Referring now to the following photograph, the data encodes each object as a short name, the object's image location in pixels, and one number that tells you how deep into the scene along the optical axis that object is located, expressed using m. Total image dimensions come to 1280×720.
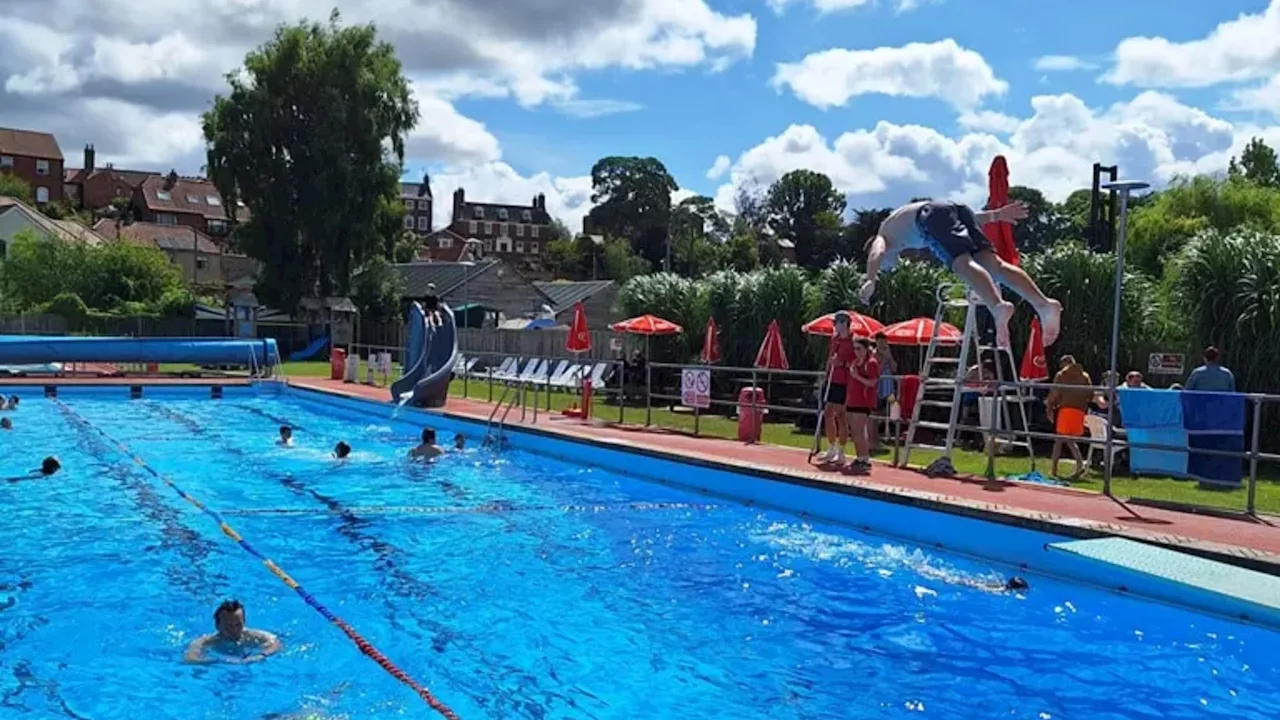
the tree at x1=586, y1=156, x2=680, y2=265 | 118.31
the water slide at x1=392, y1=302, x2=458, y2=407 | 21.95
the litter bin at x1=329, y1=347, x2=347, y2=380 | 31.20
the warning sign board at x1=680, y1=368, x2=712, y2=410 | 17.55
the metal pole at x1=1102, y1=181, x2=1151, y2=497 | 10.31
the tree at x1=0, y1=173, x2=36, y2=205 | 84.94
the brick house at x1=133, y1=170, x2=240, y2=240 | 95.12
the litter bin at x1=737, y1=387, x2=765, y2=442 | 16.23
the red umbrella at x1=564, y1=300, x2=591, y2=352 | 22.38
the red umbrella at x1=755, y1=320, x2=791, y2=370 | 19.80
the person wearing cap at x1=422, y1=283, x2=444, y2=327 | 22.17
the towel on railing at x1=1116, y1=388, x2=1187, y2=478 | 10.29
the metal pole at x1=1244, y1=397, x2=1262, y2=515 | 9.08
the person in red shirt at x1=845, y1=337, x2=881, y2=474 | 12.38
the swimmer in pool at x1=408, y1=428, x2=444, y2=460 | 16.00
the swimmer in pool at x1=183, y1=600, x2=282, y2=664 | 6.80
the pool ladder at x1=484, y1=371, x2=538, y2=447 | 18.31
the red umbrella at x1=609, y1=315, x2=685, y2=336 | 24.11
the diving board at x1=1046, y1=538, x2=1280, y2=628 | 7.27
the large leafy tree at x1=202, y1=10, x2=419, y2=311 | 46.72
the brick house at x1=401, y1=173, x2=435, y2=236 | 134.00
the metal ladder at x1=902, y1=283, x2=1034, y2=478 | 12.20
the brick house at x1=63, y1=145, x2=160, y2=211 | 101.81
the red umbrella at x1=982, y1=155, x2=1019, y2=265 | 12.80
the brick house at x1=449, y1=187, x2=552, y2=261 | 127.88
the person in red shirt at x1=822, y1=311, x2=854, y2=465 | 12.59
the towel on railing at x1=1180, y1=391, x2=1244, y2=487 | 9.95
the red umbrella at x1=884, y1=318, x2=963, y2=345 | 17.30
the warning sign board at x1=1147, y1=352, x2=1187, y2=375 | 12.16
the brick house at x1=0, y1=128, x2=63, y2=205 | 94.38
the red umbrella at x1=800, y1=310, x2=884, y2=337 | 18.80
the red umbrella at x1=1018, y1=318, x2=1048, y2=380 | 15.42
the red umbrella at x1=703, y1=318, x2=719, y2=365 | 21.78
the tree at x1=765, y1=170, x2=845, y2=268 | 107.31
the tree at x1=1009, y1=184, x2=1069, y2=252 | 106.88
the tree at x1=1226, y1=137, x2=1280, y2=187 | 56.81
